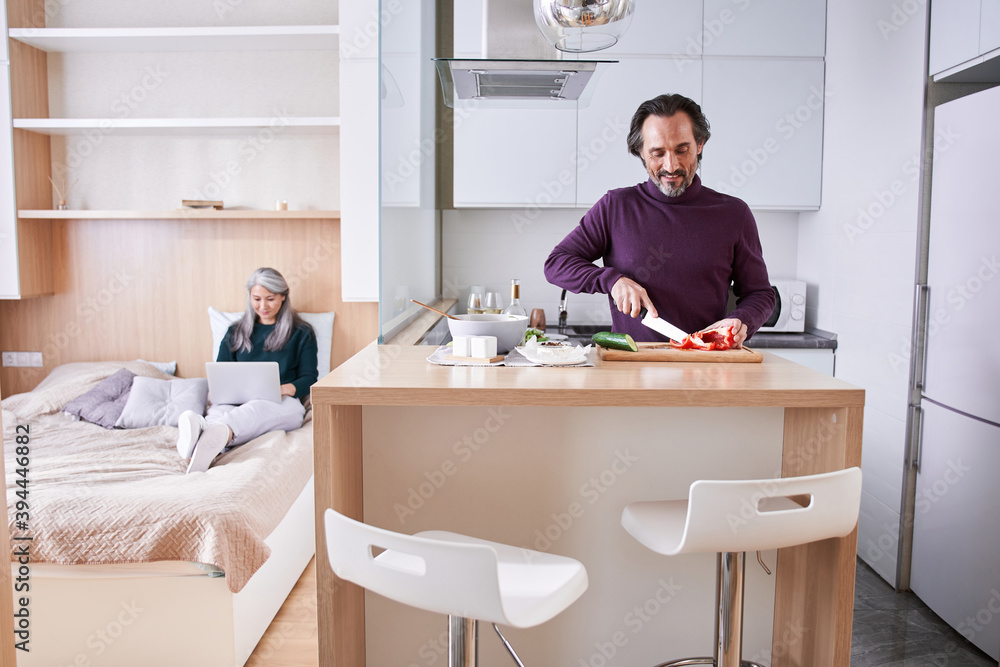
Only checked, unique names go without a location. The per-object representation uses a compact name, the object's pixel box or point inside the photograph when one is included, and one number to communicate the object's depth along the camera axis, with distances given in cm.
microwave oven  325
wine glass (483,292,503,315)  339
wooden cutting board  161
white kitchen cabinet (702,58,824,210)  324
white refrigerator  214
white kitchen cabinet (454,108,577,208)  332
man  202
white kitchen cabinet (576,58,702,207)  325
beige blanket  201
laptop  300
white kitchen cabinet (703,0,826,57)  322
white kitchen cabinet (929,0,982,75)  219
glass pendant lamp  165
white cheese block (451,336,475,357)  159
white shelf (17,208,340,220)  337
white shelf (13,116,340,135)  328
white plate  156
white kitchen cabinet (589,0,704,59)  322
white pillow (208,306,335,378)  355
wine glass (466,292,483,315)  340
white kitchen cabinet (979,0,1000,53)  208
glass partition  198
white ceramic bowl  162
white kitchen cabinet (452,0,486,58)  322
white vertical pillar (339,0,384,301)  322
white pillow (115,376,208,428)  310
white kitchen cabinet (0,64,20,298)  336
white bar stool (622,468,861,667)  117
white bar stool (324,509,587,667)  100
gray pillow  312
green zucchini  165
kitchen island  159
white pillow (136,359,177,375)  359
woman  329
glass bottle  300
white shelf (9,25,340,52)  326
